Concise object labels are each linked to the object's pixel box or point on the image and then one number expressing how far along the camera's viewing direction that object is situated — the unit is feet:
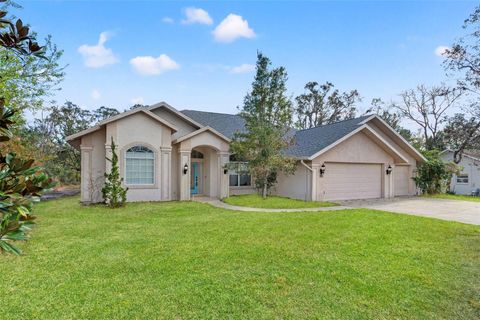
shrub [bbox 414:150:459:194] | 68.39
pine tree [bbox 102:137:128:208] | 43.10
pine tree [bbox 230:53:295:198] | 51.13
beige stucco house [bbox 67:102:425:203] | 47.85
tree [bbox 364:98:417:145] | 122.01
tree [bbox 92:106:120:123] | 101.21
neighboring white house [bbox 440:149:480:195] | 86.84
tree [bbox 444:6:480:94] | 26.61
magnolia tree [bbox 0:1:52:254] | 5.13
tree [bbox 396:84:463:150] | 107.55
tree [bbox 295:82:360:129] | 136.26
